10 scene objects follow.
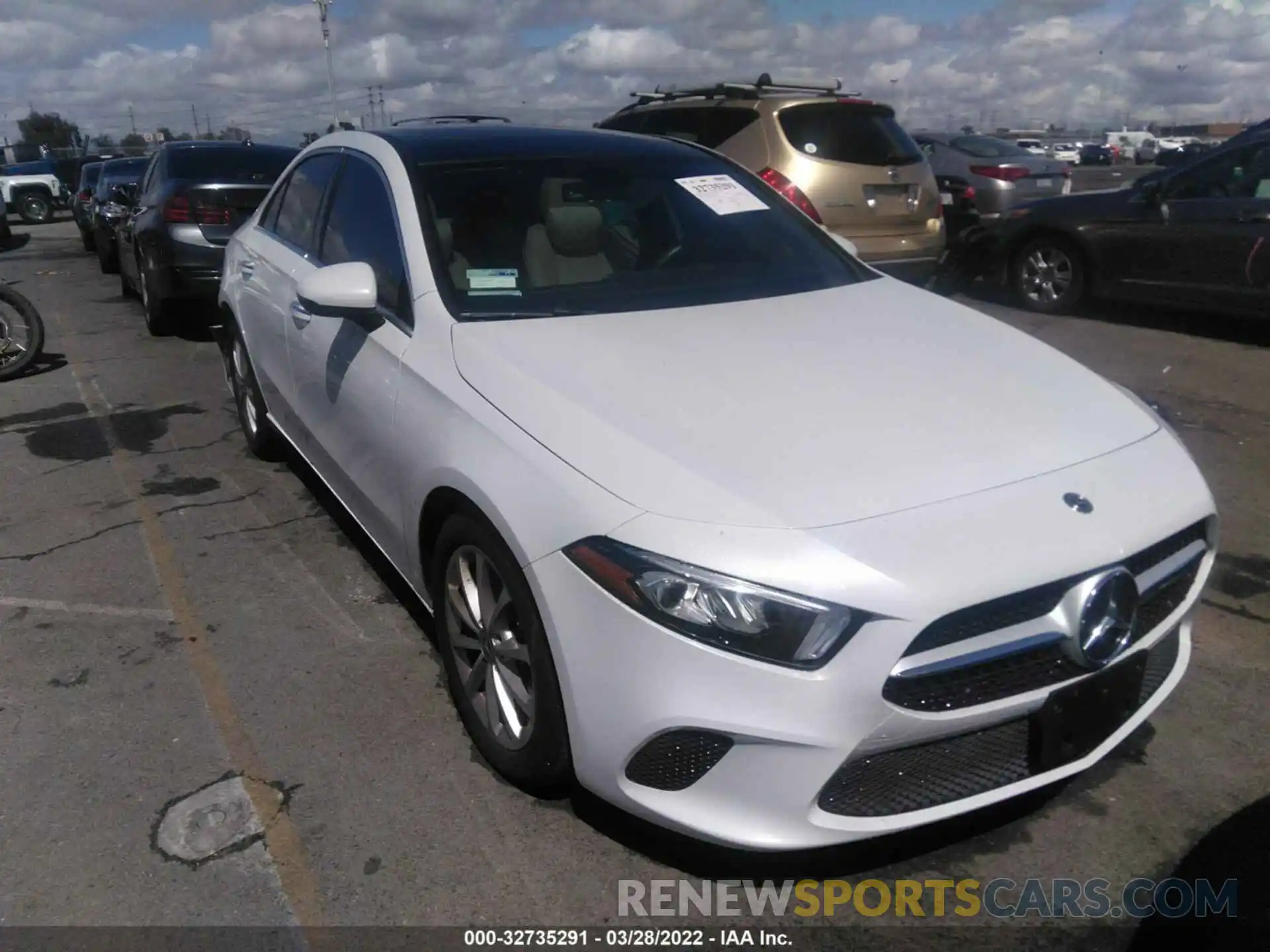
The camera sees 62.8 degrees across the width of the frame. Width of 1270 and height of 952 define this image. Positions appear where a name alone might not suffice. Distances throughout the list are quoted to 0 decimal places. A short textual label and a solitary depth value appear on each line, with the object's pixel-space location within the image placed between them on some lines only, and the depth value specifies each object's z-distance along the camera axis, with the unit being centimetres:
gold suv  795
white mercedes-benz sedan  211
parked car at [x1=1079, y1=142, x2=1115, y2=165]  5197
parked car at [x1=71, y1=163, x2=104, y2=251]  1748
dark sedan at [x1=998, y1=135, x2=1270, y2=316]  761
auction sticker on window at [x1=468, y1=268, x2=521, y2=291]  321
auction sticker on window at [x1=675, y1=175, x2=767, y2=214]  386
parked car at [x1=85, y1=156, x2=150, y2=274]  1076
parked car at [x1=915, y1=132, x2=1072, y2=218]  1240
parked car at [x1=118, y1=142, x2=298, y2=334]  837
